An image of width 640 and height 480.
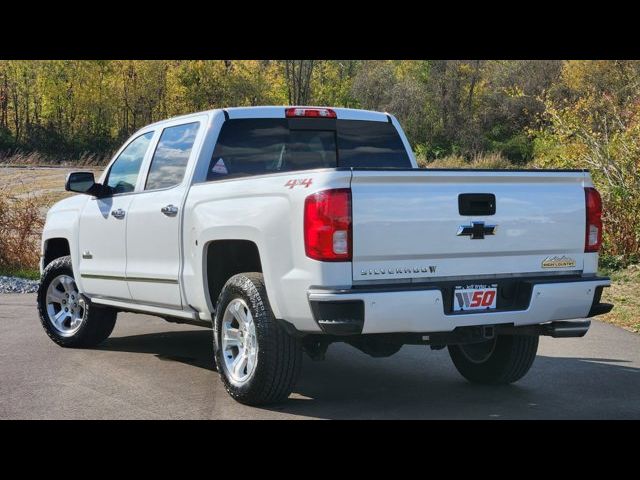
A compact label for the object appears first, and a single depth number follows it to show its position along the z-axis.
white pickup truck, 5.29
